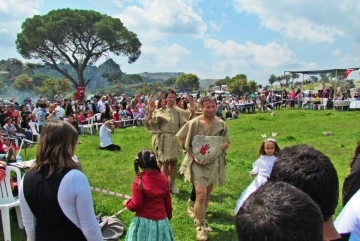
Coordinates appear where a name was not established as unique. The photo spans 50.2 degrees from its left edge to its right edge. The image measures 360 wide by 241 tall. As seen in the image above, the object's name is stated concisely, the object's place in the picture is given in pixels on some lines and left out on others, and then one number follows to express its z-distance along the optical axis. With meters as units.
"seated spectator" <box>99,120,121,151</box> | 11.88
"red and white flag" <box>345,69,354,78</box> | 26.51
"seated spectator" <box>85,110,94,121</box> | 17.75
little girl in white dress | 5.50
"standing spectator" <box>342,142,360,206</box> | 2.89
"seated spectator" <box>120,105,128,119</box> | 19.68
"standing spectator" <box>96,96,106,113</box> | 20.11
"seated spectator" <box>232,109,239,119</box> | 22.77
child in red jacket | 3.88
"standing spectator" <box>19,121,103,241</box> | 2.49
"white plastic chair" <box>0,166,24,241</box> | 4.76
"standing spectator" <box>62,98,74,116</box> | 17.69
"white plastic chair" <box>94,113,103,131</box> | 17.94
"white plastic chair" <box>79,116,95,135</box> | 16.73
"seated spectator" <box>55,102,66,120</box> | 14.54
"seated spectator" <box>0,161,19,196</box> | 4.89
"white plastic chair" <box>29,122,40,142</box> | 14.27
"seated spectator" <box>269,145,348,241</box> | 1.76
